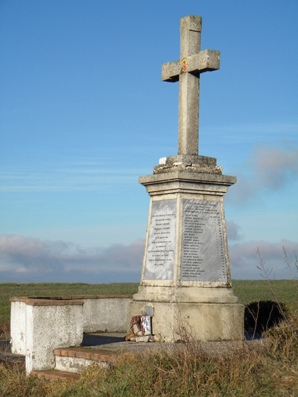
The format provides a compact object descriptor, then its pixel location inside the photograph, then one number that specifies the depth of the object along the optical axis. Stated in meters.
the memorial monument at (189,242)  11.51
